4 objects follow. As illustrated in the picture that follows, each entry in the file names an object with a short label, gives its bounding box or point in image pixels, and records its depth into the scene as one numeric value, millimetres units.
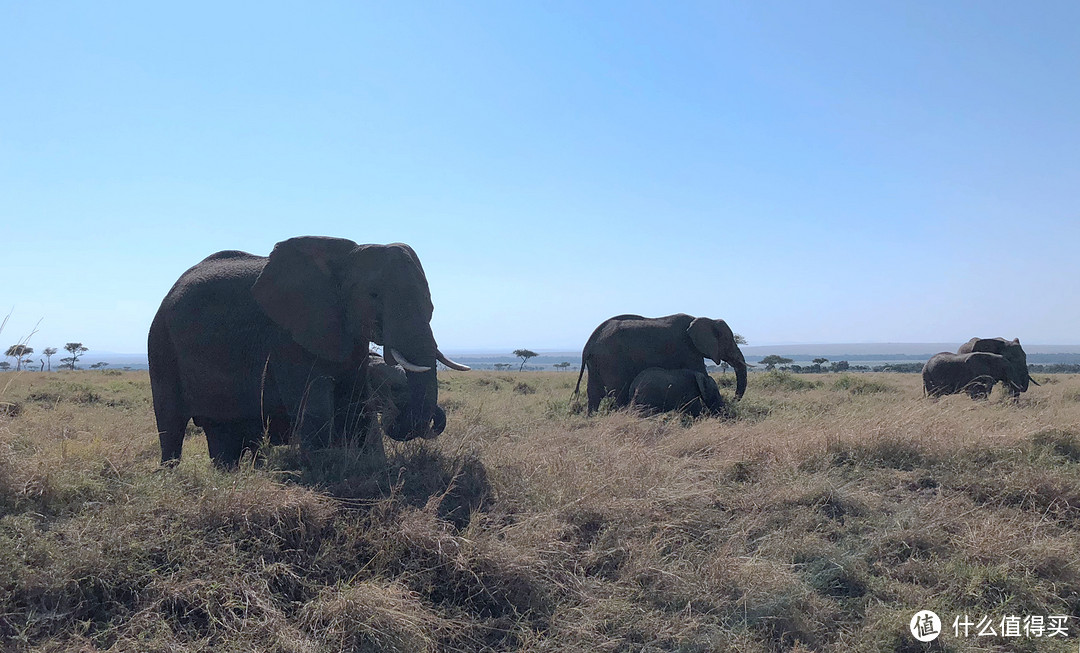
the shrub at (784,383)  18812
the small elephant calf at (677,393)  11891
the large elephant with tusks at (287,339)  6180
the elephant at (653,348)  13180
